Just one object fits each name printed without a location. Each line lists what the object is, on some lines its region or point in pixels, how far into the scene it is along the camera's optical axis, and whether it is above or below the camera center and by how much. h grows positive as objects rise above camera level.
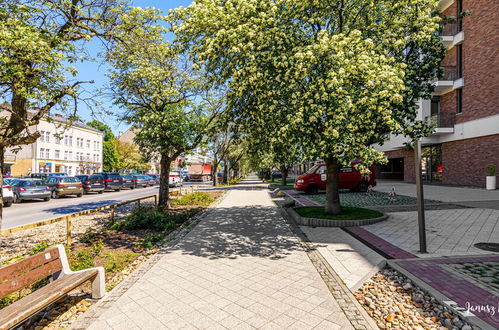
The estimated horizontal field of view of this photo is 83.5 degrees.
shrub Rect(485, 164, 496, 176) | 16.69 -0.27
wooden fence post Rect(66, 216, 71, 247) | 6.47 -1.51
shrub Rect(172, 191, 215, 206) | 14.84 -1.86
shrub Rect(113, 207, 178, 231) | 8.54 -1.76
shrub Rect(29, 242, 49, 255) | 5.52 -1.62
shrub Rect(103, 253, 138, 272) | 5.17 -1.88
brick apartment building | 17.77 +4.59
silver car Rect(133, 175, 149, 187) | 30.82 -1.57
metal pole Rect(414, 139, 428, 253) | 5.60 -0.70
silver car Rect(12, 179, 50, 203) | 16.95 -1.41
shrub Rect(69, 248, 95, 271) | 4.94 -1.74
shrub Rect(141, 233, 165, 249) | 6.62 -1.87
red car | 18.42 -1.03
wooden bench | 2.71 -1.38
